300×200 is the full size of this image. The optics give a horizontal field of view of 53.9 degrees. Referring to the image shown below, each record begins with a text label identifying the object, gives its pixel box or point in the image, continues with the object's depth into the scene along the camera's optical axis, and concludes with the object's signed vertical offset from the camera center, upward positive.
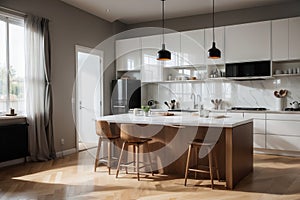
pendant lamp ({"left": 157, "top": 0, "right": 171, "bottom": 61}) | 4.62 +0.65
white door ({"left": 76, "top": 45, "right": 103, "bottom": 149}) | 7.02 +0.09
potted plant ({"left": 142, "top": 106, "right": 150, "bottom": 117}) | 4.71 -0.20
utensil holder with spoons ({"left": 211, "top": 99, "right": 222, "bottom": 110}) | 6.56 -0.15
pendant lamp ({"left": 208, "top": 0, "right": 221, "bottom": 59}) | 4.51 +0.66
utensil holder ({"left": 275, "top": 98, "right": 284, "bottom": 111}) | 5.89 -0.16
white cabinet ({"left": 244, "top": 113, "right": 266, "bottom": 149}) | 5.71 -0.64
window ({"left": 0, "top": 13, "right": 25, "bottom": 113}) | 4.94 +0.57
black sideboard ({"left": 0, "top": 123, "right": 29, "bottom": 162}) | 4.71 -0.74
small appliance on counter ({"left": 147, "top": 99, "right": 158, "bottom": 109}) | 7.37 -0.17
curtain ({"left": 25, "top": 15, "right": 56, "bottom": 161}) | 5.15 +0.15
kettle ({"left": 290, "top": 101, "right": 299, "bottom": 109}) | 5.74 -0.17
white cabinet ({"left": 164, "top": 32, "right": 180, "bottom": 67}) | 6.72 +1.15
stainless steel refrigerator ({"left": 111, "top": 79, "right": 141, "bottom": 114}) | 6.88 +0.03
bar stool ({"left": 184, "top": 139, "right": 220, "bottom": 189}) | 3.70 -0.70
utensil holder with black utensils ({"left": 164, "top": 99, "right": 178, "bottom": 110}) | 7.02 -0.18
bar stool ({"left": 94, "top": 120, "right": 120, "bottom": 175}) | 4.26 -0.55
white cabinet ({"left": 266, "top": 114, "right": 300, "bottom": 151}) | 5.41 -0.67
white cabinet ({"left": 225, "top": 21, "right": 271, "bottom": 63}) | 5.78 +1.09
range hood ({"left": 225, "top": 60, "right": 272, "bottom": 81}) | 5.79 +0.52
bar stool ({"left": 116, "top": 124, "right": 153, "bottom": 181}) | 4.11 -0.56
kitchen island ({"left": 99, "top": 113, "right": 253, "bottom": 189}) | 3.72 -0.60
